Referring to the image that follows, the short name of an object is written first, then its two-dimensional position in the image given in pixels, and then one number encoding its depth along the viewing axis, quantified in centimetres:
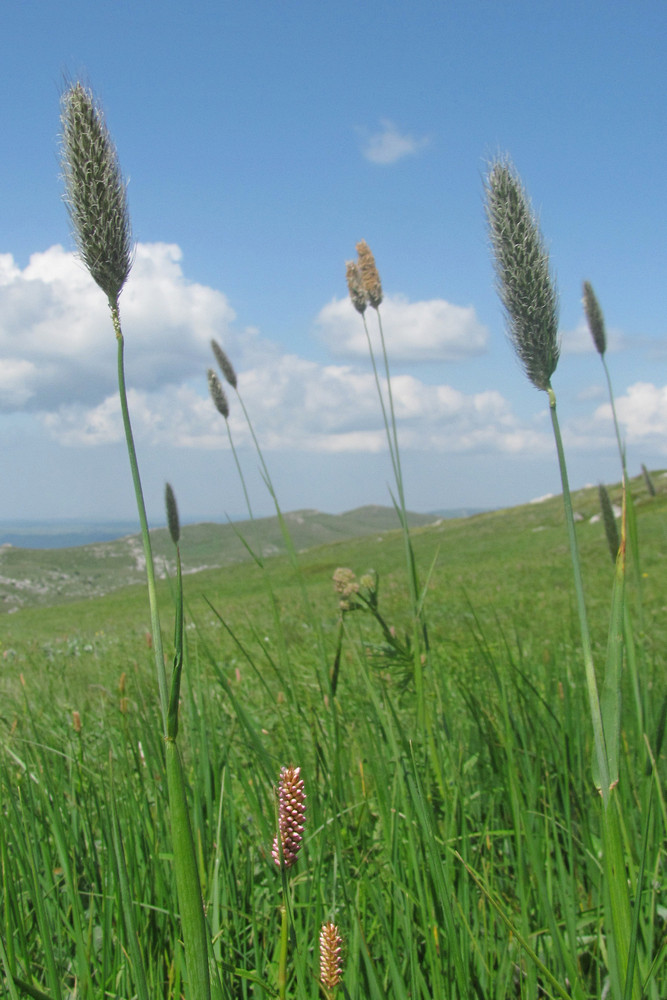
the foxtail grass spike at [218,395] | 358
